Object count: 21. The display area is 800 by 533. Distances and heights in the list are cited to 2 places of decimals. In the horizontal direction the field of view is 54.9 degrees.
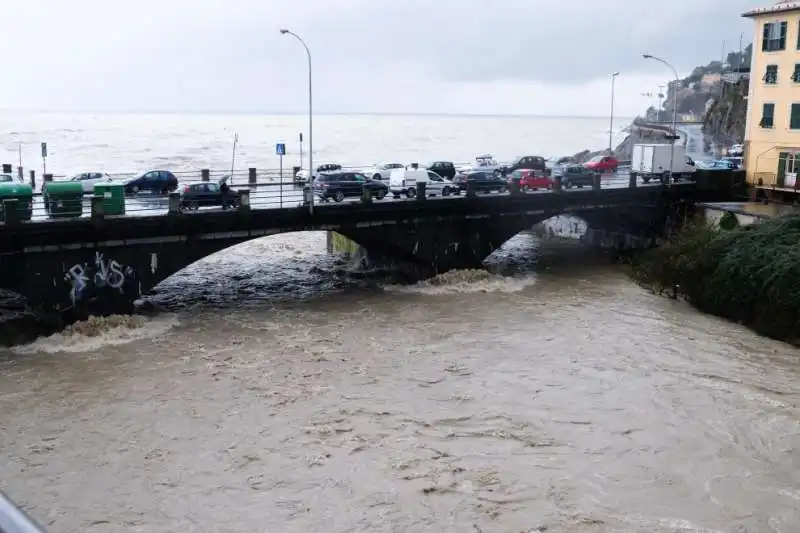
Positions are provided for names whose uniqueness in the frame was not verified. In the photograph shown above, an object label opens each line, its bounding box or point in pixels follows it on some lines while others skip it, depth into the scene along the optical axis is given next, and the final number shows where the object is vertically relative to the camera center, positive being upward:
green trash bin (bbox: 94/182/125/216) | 29.78 -1.00
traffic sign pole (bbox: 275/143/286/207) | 42.03 +1.39
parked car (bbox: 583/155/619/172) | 65.12 +1.37
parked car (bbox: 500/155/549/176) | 63.06 +1.31
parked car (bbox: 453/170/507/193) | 41.81 -0.20
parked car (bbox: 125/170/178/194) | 43.06 -0.62
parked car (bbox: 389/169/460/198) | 41.34 -0.32
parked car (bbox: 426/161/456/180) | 54.12 +0.57
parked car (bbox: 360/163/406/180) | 47.44 +0.34
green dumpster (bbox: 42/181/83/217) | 28.92 -1.09
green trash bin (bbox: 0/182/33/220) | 28.28 -0.98
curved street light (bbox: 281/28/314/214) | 33.93 +2.76
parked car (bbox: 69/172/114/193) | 44.72 -0.50
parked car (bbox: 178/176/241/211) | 32.53 -1.03
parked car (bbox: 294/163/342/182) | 49.52 +0.39
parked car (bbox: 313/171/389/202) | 38.28 -0.53
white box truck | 51.22 +1.47
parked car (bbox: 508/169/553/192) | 49.03 -0.04
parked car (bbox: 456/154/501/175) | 56.91 +1.22
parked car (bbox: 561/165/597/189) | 47.50 +0.23
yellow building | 46.25 +5.23
